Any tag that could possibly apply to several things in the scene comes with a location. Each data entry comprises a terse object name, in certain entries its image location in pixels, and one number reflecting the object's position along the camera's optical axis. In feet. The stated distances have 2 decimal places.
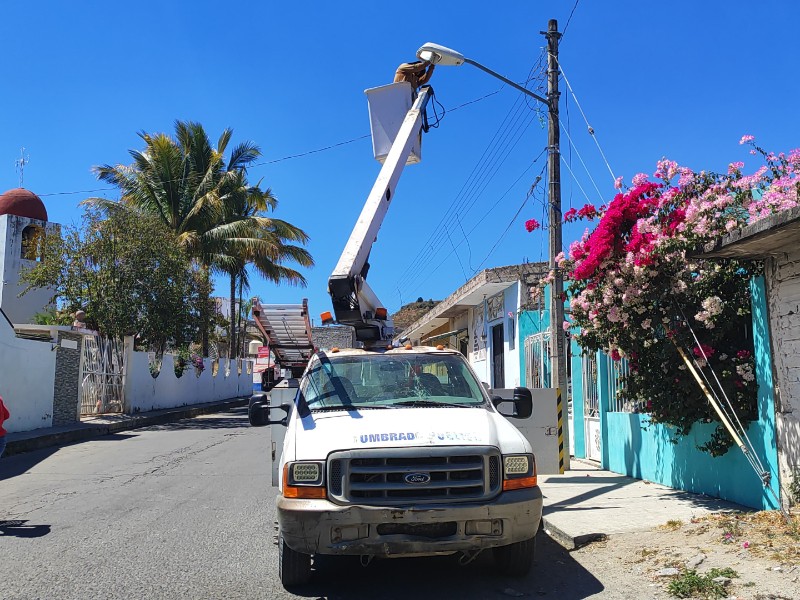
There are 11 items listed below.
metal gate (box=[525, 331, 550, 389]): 48.64
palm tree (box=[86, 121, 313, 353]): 92.32
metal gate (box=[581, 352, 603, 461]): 39.41
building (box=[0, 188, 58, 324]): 99.71
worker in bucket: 37.37
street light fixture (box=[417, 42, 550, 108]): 34.04
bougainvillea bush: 24.32
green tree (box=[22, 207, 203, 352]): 75.56
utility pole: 34.30
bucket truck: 15.37
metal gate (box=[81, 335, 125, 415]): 70.18
